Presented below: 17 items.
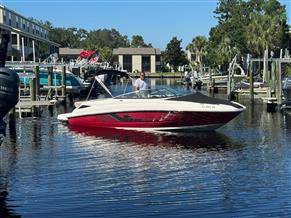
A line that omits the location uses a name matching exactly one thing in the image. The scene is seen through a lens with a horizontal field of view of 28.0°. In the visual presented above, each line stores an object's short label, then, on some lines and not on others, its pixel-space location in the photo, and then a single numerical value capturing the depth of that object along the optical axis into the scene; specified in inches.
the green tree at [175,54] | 5103.3
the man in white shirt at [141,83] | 869.8
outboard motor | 478.5
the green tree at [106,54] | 5555.1
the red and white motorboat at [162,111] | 779.4
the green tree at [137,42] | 6487.7
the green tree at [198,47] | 4729.3
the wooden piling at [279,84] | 1177.4
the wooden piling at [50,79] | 1413.6
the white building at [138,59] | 5403.5
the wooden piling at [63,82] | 1467.8
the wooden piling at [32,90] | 1144.8
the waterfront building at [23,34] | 2928.4
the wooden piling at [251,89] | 1404.3
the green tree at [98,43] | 7593.5
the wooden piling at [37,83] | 1215.7
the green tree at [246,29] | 2847.0
